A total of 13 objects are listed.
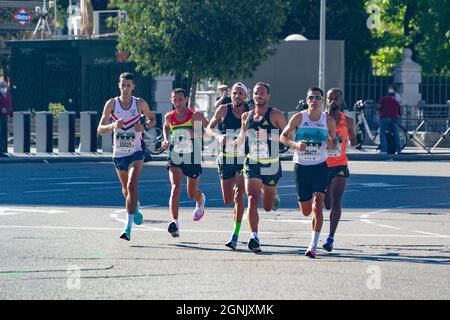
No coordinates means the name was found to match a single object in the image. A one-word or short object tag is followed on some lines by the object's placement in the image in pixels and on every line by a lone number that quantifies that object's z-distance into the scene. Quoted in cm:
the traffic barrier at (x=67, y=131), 3278
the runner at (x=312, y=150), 1377
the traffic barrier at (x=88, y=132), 3306
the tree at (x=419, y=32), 5966
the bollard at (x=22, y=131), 3281
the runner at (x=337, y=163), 1414
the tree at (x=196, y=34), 3647
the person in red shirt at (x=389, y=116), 3297
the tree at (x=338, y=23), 5612
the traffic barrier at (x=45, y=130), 3284
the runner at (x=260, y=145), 1405
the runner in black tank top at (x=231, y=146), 1452
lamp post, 3619
